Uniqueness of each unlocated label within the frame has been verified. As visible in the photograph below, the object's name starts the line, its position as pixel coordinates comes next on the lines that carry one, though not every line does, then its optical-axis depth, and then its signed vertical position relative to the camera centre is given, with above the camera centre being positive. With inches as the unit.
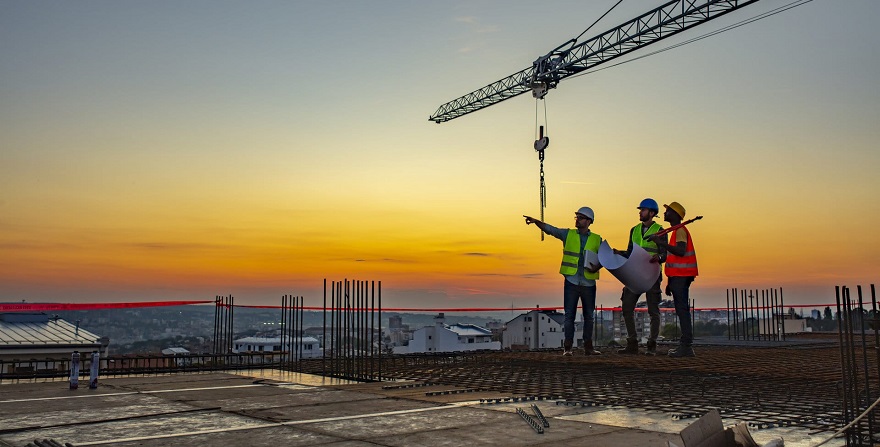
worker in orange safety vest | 475.5 +23.6
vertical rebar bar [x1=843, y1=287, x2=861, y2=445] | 206.1 -12.7
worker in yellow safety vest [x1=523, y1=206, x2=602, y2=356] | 498.3 +29.5
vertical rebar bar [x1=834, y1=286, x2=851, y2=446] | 217.2 -19.0
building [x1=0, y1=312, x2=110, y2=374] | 976.9 -45.6
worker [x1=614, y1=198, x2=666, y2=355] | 486.6 +8.2
